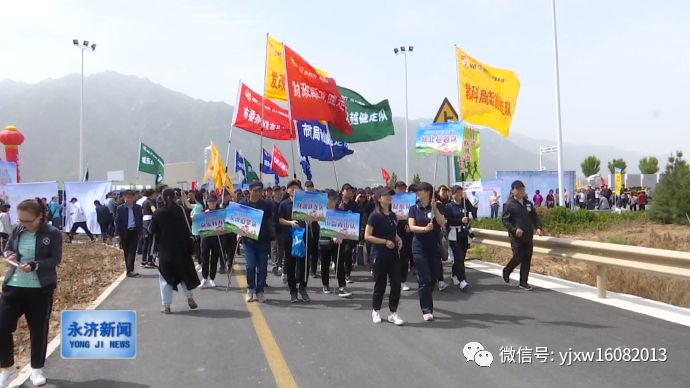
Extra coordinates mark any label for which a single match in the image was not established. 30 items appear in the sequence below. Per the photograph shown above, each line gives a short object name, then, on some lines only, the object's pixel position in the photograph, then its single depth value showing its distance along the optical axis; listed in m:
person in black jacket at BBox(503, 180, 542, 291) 8.76
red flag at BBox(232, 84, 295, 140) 15.34
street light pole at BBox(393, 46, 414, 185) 38.12
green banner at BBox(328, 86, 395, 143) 14.54
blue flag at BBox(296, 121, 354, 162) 11.93
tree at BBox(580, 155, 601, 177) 81.06
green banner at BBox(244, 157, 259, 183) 26.40
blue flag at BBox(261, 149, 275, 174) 22.18
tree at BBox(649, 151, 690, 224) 19.67
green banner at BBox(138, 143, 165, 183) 22.16
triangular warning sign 13.28
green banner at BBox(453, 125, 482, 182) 11.50
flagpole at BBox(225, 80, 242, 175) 14.92
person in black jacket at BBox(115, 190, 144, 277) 11.03
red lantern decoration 28.75
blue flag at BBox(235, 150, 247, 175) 26.45
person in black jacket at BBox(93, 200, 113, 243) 19.23
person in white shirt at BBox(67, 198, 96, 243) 19.56
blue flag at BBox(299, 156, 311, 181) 16.06
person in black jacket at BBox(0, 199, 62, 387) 4.61
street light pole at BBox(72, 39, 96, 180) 34.91
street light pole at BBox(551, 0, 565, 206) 22.22
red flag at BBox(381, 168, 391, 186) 28.36
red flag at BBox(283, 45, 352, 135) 10.15
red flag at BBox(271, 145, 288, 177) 23.05
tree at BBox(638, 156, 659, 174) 78.71
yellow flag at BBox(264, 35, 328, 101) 14.28
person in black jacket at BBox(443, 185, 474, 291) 9.17
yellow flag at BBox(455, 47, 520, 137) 11.41
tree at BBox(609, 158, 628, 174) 75.99
